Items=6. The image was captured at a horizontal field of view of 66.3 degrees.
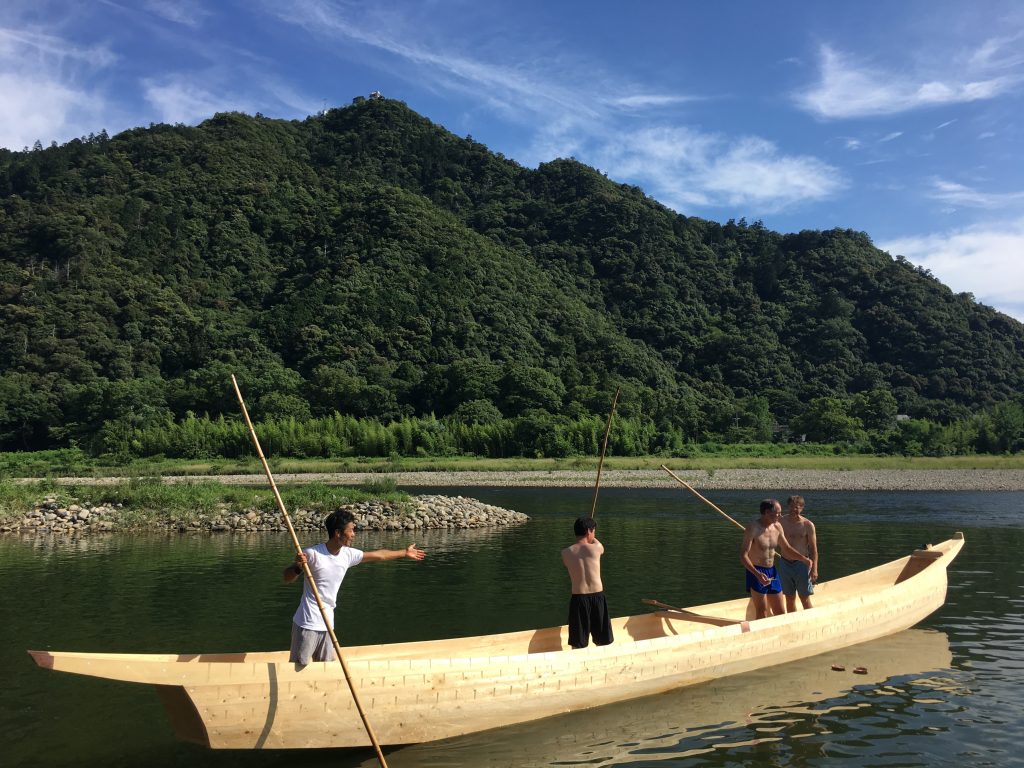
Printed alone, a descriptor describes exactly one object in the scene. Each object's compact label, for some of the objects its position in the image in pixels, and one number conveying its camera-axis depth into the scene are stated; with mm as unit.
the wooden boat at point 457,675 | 6238
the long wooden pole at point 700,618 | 9883
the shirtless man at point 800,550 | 10242
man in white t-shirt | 6707
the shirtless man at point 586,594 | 8281
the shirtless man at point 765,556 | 9711
